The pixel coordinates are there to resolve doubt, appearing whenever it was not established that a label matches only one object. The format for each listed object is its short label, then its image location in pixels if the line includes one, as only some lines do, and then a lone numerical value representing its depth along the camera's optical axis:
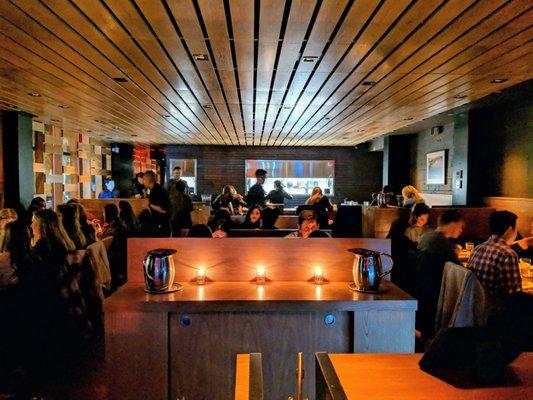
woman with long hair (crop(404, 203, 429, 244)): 4.89
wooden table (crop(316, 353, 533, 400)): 1.17
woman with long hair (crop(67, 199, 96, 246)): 4.70
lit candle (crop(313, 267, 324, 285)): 2.68
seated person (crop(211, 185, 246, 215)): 7.56
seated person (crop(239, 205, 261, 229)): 5.64
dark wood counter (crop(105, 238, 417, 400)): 2.31
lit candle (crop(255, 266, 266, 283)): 2.67
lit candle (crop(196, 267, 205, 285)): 2.66
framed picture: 9.09
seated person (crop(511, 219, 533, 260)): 4.49
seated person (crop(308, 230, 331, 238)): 3.82
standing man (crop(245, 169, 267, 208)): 7.68
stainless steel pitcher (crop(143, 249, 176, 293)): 2.47
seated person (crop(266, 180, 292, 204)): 9.10
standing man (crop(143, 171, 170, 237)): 6.33
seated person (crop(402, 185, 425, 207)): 6.90
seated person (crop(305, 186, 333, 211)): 7.84
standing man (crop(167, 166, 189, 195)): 7.04
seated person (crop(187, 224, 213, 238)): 4.07
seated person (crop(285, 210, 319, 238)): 4.20
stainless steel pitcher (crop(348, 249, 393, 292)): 2.49
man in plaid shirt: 3.11
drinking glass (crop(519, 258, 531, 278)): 3.65
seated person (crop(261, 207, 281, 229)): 5.89
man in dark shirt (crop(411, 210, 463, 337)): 3.42
